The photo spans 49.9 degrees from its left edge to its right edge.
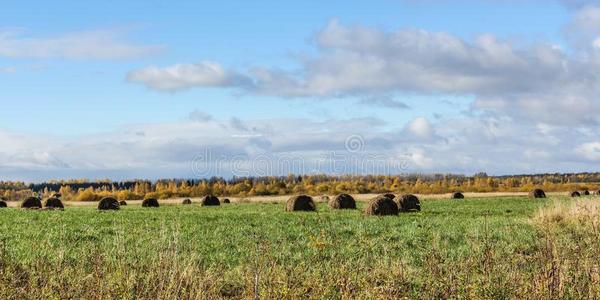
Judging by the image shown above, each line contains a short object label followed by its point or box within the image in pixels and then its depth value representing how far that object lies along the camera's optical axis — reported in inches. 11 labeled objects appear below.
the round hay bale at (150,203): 2519.9
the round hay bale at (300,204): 1662.2
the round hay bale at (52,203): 2147.8
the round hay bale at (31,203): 2112.5
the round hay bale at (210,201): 2486.0
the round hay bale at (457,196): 2989.7
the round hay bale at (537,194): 2789.4
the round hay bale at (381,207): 1385.3
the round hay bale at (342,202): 1756.9
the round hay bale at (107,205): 2022.6
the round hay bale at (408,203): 1592.0
